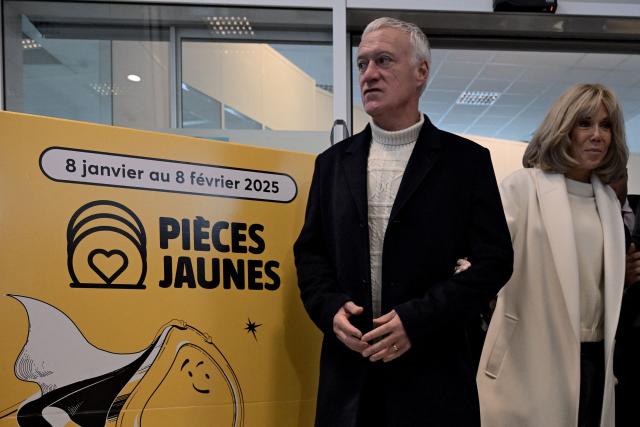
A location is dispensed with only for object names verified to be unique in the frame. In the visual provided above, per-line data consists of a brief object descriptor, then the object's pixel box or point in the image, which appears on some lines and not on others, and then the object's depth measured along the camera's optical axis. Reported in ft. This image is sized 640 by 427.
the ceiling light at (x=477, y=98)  20.03
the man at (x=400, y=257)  4.27
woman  5.63
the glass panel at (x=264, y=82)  10.49
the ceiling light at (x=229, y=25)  10.69
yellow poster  4.60
